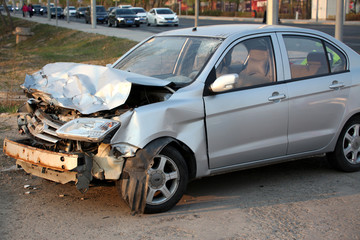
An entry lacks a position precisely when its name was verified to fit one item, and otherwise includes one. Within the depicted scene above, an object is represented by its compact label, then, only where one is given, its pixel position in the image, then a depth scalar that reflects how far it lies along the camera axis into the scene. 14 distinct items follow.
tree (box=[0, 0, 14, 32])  54.94
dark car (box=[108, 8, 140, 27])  44.78
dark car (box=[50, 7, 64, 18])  77.50
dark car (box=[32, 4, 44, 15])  95.38
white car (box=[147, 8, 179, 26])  45.09
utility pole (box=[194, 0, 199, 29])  18.55
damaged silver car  4.79
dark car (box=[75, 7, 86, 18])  76.94
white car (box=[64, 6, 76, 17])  85.00
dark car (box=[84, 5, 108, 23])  55.44
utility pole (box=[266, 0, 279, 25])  13.41
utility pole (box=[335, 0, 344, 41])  11.09
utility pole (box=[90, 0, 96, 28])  42.69
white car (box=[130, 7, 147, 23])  49.66
